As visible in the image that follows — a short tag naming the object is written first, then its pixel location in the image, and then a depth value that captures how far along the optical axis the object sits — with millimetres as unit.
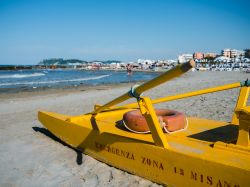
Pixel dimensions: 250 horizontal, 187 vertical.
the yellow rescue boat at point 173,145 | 1850
